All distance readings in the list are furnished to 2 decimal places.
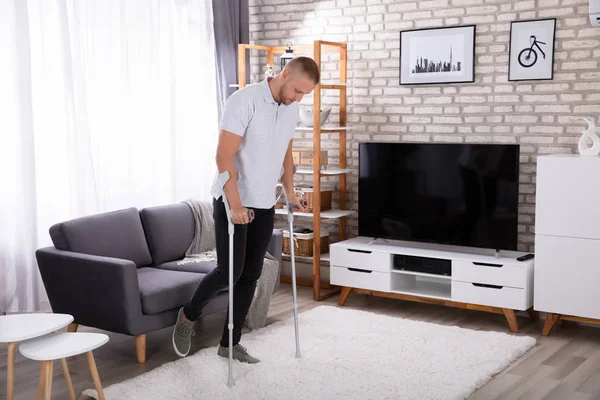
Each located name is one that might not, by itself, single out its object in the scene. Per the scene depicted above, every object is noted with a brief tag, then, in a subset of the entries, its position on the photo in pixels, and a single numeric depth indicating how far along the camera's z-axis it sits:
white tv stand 4.55
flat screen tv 4.71
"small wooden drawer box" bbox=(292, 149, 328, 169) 5.52
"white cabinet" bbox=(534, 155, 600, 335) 4.25
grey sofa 3.83
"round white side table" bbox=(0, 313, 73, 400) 2.95
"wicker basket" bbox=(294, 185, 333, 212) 5.60
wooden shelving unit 5.32
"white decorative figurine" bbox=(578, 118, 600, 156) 4.34
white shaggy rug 3.41
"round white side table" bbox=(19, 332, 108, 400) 2.87
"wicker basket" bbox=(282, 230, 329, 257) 5.66
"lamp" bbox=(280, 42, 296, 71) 5.63
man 3.37
